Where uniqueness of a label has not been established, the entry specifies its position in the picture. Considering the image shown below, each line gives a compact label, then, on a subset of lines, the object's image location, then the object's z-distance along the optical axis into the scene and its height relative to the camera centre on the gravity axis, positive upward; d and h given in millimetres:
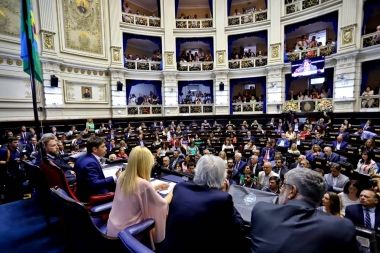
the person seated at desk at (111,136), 9498 -1198
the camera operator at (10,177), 4289 -1378
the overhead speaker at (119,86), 13062 +1587
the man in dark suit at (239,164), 6107 -1692
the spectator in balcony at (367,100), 10016 +360
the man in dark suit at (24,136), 7808 -941
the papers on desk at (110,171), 2703 -850
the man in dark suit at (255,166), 5915 -1729
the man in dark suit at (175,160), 6625 -1674
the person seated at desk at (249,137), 9412 -1322
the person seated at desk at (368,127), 8193 -821
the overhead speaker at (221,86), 14484 +1661
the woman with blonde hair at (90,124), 11109 -719
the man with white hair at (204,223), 1288 -735
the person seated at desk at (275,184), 4035 -1503
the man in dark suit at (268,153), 7156 -1613
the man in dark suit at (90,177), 2227 -737
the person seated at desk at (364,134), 7418 -997
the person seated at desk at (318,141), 7578 -1254
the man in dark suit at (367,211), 2641 -1393
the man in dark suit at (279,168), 5484 -1644
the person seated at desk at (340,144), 7155 -1317
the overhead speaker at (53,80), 10211 +1565
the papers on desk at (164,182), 2134 -851
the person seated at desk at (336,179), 4438 -1595
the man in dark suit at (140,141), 9155 -1428
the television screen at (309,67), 11500 +2441
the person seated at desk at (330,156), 5799 -1407
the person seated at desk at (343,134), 7720 -1013
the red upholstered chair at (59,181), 2092 -740
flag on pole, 3394 +1347
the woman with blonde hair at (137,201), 1664 -757
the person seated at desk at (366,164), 5001 -1454
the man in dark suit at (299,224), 1012 -627
